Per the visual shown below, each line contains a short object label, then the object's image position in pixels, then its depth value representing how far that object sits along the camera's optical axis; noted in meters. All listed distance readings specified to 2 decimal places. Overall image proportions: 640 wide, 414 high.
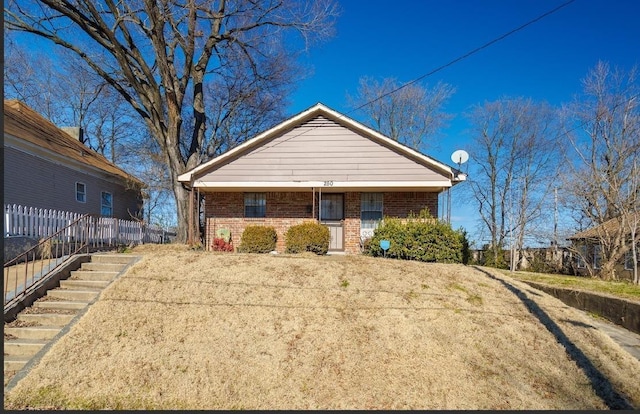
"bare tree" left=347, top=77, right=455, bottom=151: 33.16
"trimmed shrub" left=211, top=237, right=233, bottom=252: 13.66
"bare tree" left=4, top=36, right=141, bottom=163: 28.06
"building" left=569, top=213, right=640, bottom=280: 15.64
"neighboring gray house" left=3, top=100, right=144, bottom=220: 13.27
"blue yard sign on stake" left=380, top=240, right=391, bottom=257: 11.33
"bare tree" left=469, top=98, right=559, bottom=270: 23.44
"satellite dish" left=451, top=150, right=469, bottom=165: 14.12
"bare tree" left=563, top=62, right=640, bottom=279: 14.34
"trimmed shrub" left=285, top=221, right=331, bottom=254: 12.53
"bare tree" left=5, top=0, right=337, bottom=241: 14.84
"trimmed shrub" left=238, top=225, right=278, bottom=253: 13.21
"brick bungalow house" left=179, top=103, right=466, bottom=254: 13.13
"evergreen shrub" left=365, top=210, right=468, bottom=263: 11.27
